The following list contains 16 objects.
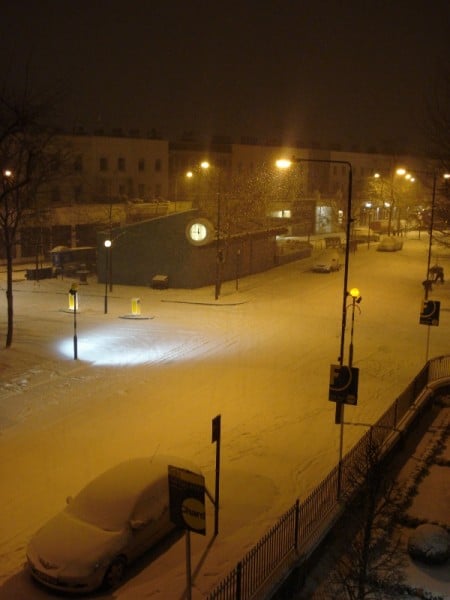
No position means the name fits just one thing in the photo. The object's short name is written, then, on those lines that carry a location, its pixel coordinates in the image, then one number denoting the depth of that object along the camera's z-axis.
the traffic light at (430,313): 20.21
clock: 36.44
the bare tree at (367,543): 8.53
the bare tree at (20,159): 21.03
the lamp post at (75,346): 20.72
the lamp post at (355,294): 18.57
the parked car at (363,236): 62.59
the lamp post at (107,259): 31.61
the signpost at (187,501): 7.51
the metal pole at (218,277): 32.91
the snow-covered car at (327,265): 43.62
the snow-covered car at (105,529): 8.52
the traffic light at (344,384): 13.02
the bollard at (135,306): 28.64
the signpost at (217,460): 9.97
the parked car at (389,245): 56.69
